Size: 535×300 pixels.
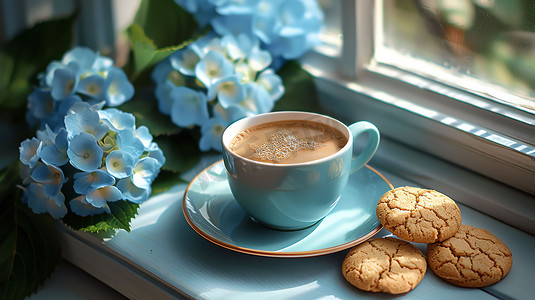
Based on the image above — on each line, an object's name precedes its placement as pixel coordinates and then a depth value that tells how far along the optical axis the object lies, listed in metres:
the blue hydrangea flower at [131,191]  0.64
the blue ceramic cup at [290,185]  0.53
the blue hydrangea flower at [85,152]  0.61
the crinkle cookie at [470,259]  0.51
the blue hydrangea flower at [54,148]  0.62
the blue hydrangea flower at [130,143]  0.64
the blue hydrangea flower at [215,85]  0.76
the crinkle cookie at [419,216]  0.53
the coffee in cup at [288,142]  0.58
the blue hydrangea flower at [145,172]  0.65
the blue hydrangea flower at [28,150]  0.63
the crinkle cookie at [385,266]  0.50
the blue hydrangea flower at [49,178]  0.62
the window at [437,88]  0.63
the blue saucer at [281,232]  0.55
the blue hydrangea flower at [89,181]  0.61
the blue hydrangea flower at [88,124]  0.62
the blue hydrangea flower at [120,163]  0.62
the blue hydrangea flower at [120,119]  0.65
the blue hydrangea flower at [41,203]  0.63
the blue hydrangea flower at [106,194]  0.62
